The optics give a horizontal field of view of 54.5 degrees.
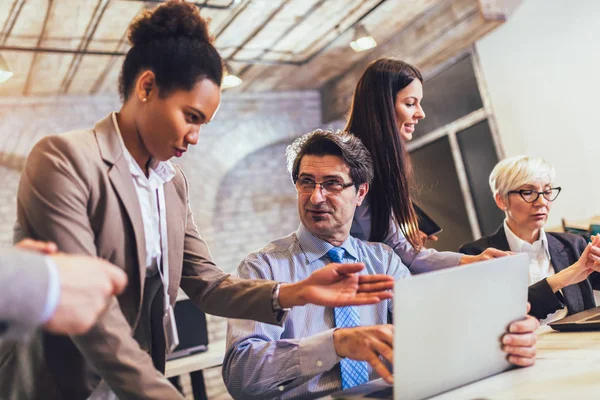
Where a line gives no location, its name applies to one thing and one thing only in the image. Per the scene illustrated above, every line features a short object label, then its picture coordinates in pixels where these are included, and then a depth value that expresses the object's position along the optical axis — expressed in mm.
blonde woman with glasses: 2359
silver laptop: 965
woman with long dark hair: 2031
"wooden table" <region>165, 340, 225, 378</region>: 2992
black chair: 3346
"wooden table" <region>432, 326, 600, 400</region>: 1055
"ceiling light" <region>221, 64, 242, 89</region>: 4766
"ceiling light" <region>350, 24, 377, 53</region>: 4586
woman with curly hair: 1027
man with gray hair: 1229
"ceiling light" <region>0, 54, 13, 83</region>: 4094
